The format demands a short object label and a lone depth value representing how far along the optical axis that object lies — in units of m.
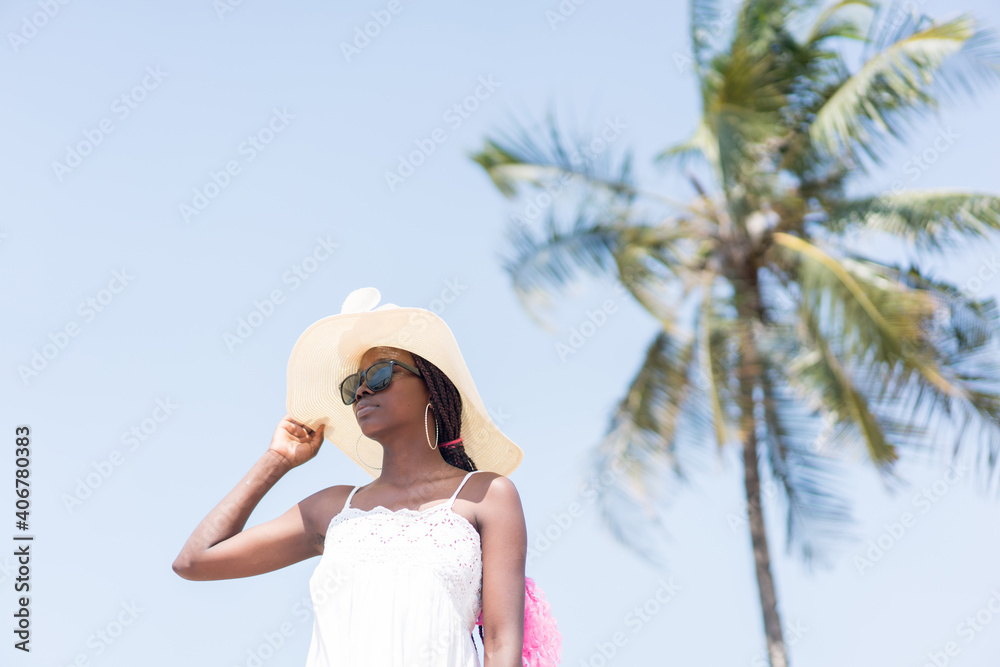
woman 6.13
